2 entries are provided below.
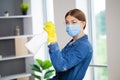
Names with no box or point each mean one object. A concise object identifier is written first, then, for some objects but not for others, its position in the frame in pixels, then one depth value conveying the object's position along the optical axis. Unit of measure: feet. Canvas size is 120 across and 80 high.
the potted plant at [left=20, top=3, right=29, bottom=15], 14.38
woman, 4.68
